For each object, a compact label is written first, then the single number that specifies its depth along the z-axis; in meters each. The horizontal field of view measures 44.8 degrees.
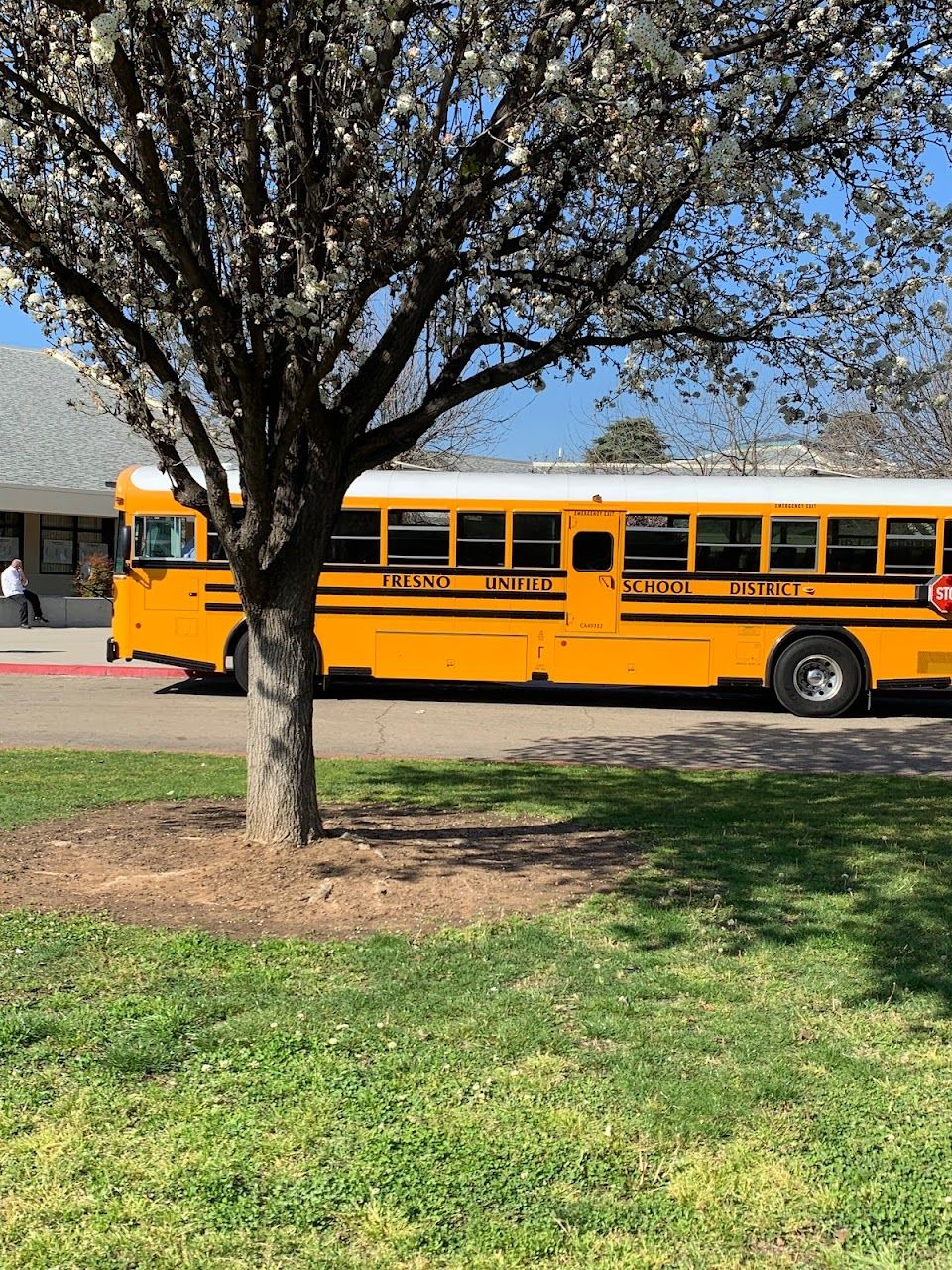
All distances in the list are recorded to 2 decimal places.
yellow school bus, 14.92
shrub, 29.11
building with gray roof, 28.80
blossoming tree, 5.29
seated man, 25.80
